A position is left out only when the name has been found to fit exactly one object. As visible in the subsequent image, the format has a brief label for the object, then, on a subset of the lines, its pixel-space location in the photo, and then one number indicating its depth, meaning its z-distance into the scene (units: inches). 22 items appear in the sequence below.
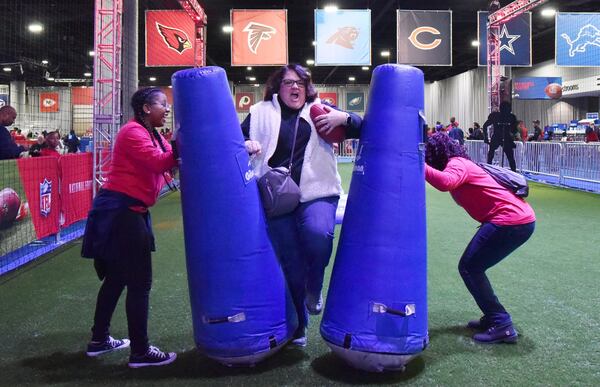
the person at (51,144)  362.0
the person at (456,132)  736.5
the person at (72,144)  793.6
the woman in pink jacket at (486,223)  136.9
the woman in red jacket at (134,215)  122.0
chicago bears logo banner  596.4
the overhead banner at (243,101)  1322.6
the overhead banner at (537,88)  1139.3
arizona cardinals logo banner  566.6
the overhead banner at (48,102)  1218.0
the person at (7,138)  271.1
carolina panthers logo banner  589.0
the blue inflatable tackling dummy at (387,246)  114.6
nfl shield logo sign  281.1
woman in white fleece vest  121.9
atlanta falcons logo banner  579.2
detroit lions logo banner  586.2
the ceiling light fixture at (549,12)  712.2
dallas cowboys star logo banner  626.2
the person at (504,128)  591.8
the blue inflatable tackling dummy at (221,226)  115.4
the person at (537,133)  862.4
